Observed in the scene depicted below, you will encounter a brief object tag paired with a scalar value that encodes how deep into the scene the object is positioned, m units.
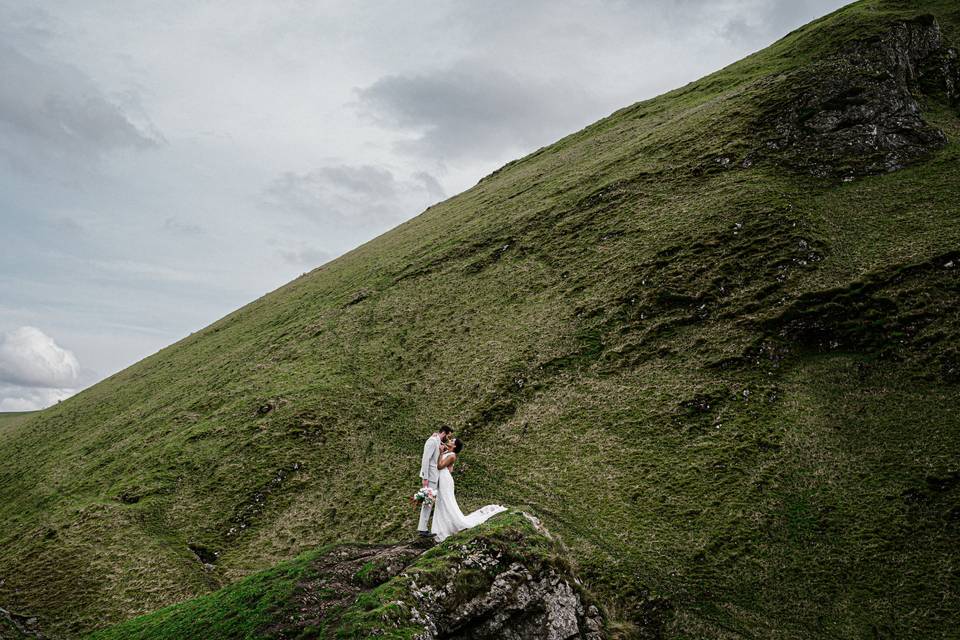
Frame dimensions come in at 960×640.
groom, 15.48
